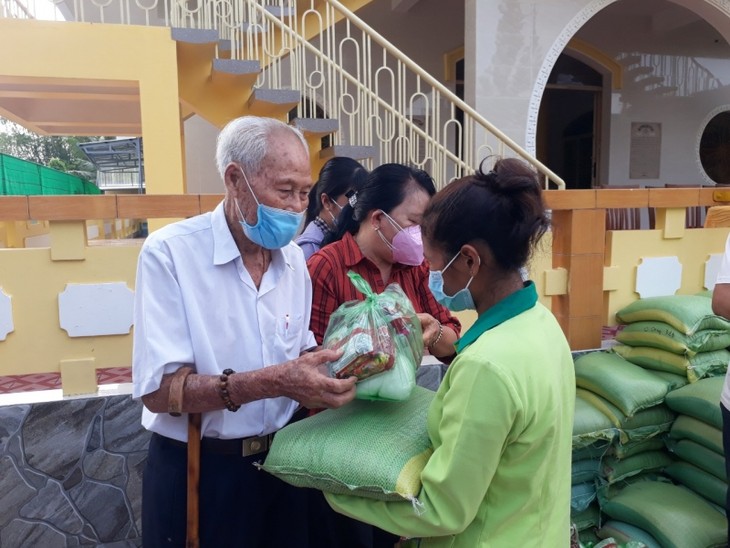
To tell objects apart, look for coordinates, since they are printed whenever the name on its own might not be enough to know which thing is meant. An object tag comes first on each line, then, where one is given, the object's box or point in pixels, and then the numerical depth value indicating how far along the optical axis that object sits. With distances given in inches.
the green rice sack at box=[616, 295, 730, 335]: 99.7
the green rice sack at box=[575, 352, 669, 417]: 98.4
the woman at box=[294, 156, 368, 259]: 108.4
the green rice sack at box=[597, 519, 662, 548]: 95.9
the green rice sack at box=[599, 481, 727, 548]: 92.7
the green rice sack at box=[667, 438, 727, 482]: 96.7
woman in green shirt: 45.0
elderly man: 57.2
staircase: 226.4
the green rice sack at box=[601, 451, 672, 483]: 103.7
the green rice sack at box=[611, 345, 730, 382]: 100.9
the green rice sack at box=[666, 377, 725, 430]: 93.3
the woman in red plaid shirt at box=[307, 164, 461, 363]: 78.4
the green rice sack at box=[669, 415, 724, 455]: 95.0
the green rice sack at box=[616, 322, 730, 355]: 100.1
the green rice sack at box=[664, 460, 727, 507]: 97.4
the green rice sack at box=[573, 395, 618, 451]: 98.5
